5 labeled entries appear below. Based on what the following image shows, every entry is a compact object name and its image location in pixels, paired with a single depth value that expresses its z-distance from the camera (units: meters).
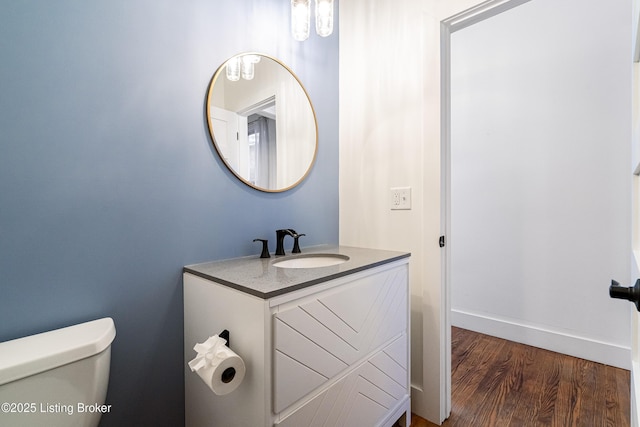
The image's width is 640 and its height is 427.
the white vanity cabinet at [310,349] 0.80
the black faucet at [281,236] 1.35
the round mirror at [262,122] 1.23
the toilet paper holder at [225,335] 0.89
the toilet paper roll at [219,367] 0.76
